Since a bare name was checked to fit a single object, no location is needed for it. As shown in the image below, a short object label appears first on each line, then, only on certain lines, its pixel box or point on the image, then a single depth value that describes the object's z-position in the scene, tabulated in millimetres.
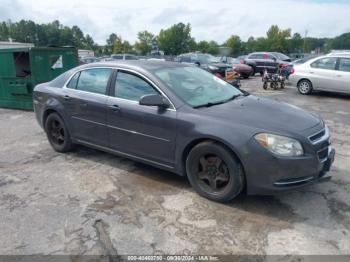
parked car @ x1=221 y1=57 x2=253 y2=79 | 18562
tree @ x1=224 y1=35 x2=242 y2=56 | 76975
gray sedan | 3379
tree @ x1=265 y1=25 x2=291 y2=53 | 67750
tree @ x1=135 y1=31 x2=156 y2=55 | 76688
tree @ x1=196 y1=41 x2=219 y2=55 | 79125
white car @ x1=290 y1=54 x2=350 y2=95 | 10977
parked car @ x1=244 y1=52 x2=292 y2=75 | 20500
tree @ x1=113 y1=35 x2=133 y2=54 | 71000
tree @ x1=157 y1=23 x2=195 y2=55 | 76938
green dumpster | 9391
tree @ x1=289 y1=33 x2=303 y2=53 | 75375
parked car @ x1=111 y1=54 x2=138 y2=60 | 26834
